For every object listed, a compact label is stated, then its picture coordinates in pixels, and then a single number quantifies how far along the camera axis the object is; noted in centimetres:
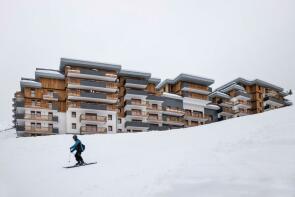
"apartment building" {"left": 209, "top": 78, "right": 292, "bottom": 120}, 7869
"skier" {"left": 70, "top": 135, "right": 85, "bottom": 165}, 1577
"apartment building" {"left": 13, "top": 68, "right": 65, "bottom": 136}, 5369
